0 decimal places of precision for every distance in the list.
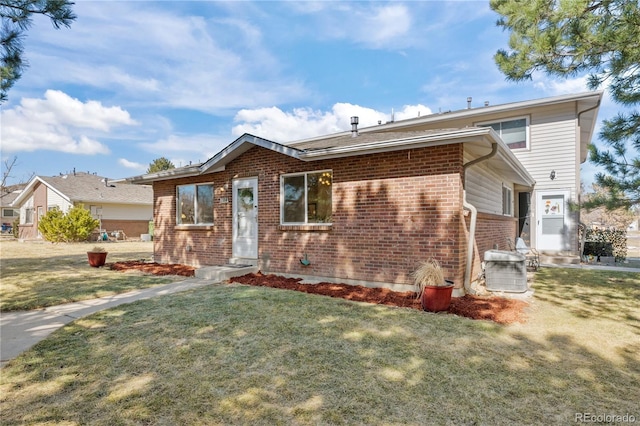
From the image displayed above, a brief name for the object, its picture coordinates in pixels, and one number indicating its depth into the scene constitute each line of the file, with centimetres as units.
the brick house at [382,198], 640
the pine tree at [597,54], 513
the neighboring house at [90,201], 2522
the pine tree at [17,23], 523
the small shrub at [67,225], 2112
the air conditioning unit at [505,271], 668
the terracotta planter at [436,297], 527
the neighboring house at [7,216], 4114
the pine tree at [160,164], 4137
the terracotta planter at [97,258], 1055
